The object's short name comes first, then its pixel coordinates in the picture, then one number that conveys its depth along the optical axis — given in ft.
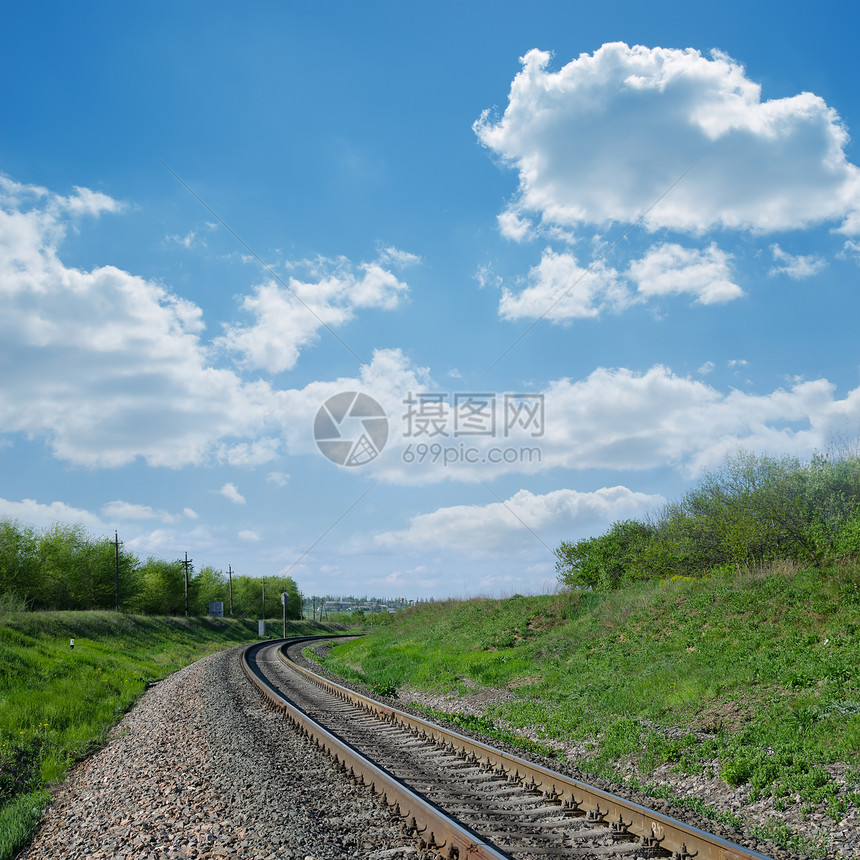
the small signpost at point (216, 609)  265.89
